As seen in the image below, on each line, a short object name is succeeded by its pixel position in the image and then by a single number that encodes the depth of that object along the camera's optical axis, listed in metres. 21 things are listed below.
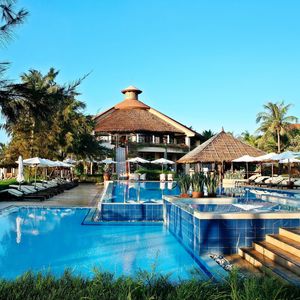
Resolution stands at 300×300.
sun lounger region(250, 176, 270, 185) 16.47
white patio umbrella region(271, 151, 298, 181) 14.93
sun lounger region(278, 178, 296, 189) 14.15
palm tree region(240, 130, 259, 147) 32.45
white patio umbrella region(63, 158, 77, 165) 22.32
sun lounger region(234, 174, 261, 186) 17.08
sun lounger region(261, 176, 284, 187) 15.21
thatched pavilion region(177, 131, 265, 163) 18.38
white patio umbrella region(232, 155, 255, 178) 17.31
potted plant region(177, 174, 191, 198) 8.16
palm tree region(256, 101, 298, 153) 29.41
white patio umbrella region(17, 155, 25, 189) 11.87
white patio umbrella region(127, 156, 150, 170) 23.18
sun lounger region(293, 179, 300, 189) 14.35
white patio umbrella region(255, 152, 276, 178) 16.32
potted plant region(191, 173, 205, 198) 7.80
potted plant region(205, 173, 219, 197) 8.07
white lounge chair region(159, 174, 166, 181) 21.98
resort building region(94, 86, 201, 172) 30.03
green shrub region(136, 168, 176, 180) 24.53
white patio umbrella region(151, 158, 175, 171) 23.27
